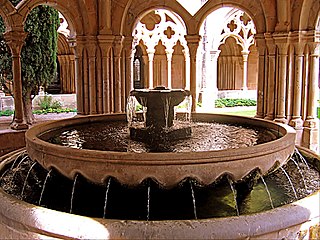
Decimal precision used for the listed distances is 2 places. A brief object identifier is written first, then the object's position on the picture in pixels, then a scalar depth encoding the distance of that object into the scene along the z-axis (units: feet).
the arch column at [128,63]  28.58
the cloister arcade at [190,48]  25.31
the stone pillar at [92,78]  26.73
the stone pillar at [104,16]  26.32
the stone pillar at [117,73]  27.35
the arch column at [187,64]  56.29
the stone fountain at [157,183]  7.10
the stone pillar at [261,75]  27.08
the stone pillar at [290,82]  25.99
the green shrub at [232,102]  53.30
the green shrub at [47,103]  44.75
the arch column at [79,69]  26.99
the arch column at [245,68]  59.52
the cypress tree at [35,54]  29.81
